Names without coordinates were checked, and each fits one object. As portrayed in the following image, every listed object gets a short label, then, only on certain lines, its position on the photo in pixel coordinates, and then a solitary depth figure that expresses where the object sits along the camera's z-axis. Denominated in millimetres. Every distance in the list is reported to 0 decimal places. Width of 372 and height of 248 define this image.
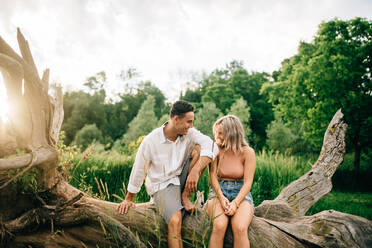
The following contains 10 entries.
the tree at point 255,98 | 26516
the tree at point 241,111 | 21562
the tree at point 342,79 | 11602
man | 2609
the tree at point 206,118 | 19984
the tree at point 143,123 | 25050
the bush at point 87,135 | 25859
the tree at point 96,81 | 40094
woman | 2621
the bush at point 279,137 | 20373
